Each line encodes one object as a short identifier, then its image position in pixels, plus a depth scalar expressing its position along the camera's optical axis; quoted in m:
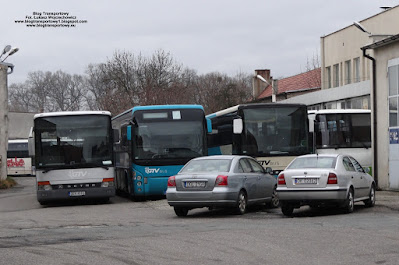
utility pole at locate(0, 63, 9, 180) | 48.62
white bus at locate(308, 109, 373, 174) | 31.36
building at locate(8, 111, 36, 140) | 84.56
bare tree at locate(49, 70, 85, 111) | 112.19
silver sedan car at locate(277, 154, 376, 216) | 18.55
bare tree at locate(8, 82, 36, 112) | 117.88
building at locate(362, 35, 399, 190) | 28.83
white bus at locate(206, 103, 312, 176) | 25.69
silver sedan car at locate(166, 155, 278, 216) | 19.03
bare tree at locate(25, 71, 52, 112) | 116.12
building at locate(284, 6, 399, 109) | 39.70
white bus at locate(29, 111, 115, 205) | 26.09
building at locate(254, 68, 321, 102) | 74.04
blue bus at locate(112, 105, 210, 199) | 26.78
